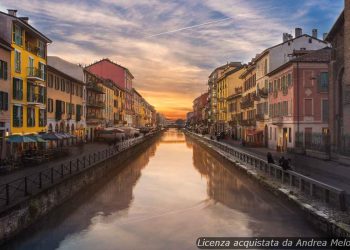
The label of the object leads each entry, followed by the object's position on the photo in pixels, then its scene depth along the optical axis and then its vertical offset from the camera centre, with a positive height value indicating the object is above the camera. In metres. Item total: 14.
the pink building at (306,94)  41.38 +3.32
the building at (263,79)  50.69 +6.77
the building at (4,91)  30.69 +2.70
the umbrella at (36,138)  29.85 -0.85
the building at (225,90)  91.51 +8.61
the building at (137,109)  138.71 +6.16
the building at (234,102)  77.95 +5.05
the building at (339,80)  30.08 +3.82
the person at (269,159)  27.00 -2.12
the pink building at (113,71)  105.75 +14.34
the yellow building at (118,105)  95.31 +5.09
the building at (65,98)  45.69 +3.49
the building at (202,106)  182.12 +9.49
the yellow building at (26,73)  33.19 +4.68
